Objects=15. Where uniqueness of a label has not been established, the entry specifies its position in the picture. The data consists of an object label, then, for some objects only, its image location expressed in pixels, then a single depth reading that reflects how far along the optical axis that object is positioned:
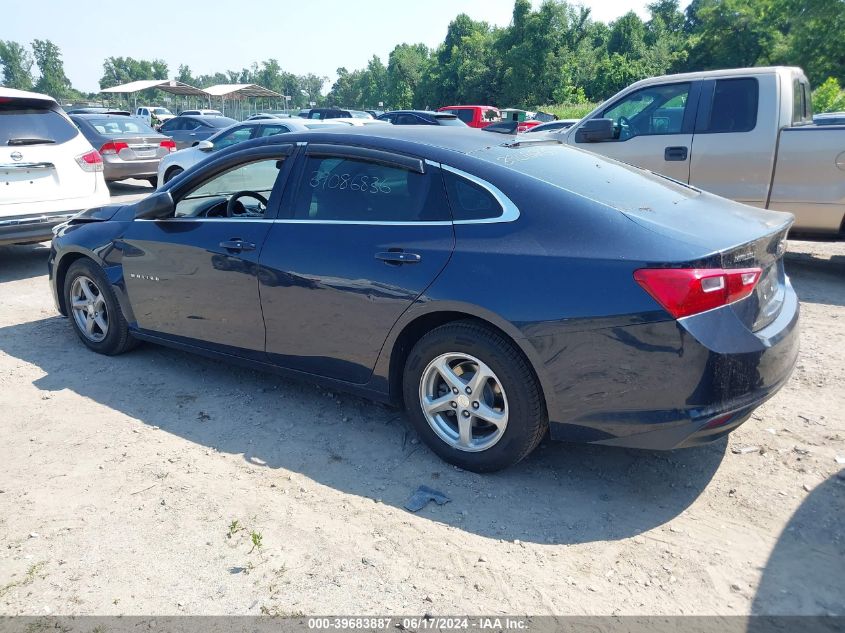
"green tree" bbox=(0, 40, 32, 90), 110.76
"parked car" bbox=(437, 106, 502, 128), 24.91
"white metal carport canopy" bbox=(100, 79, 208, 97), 45.77
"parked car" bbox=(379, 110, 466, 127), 17.19
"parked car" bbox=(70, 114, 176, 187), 12.60
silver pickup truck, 6.40
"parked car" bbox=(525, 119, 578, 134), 17.22
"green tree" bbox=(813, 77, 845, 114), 21.11
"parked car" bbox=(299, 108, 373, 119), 22.78
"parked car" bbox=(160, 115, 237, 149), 19.45
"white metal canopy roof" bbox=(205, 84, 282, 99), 46.41
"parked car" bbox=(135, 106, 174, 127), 39.17
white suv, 6.96
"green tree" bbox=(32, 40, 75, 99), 110.56
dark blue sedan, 2.82
